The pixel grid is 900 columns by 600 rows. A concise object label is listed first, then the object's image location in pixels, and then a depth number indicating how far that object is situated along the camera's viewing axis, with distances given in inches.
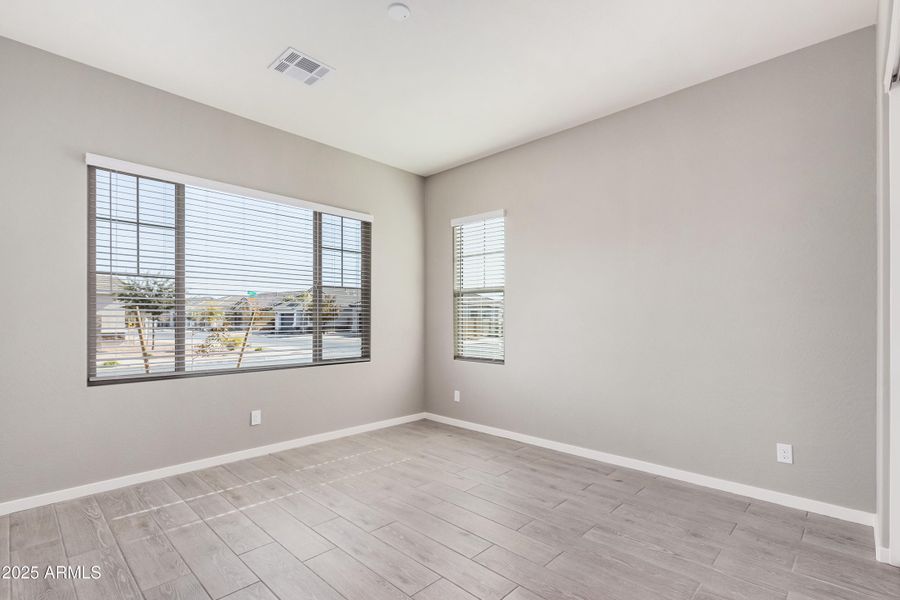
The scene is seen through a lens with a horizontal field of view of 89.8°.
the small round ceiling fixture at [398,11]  91.7
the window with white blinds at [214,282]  120.3
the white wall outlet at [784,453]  108.2
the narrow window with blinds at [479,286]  175.2
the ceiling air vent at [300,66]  109.9
